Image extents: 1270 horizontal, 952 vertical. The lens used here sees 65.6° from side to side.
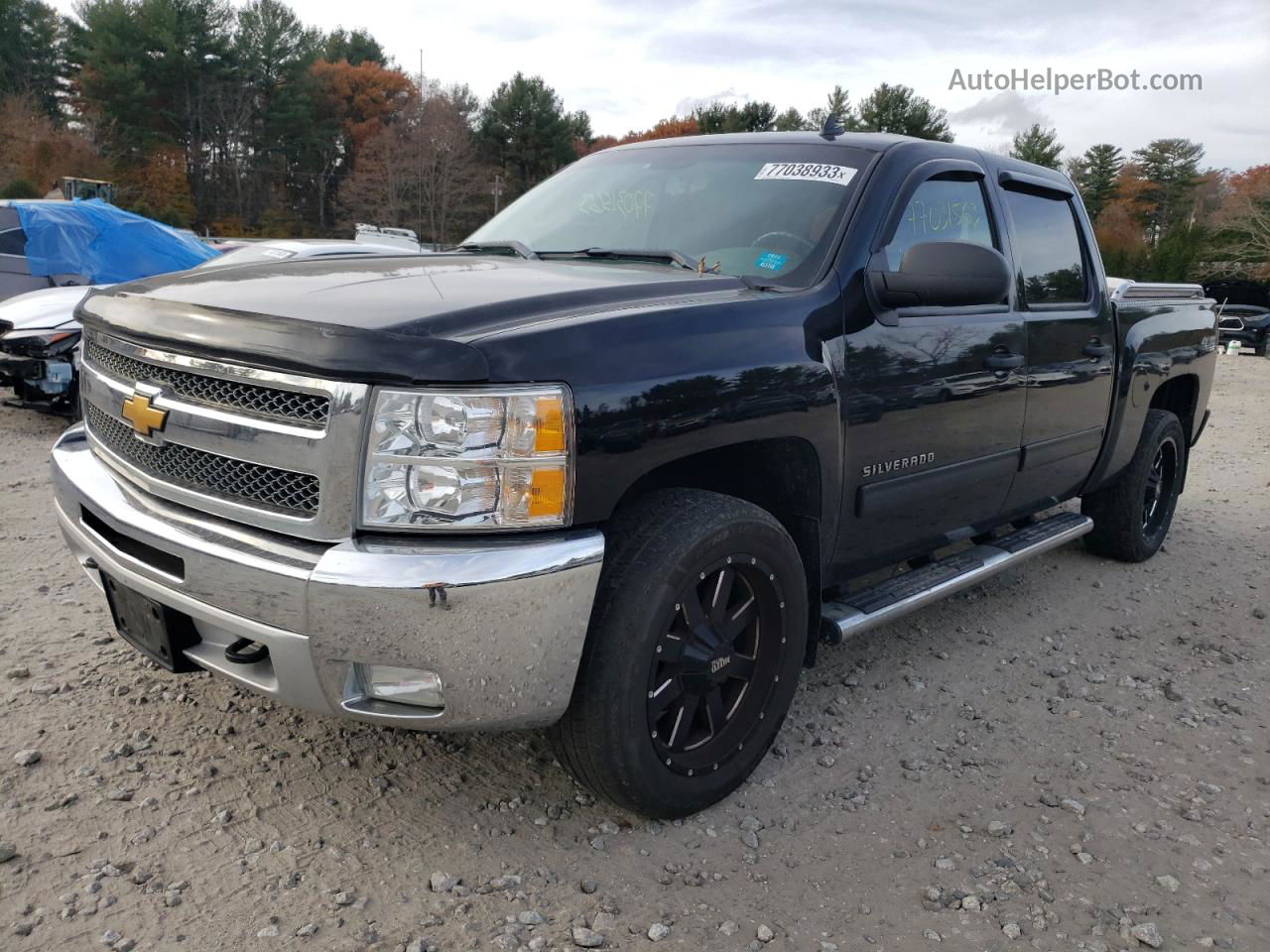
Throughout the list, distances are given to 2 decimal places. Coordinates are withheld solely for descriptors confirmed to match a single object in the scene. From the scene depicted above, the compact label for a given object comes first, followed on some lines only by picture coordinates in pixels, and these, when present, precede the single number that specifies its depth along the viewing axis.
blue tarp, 10.73
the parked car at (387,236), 21.09
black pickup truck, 2.09
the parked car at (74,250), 10.57
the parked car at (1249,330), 19.72
